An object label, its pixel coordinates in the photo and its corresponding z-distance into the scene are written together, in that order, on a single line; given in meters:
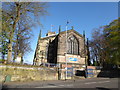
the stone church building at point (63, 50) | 33.40
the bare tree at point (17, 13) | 16.83
